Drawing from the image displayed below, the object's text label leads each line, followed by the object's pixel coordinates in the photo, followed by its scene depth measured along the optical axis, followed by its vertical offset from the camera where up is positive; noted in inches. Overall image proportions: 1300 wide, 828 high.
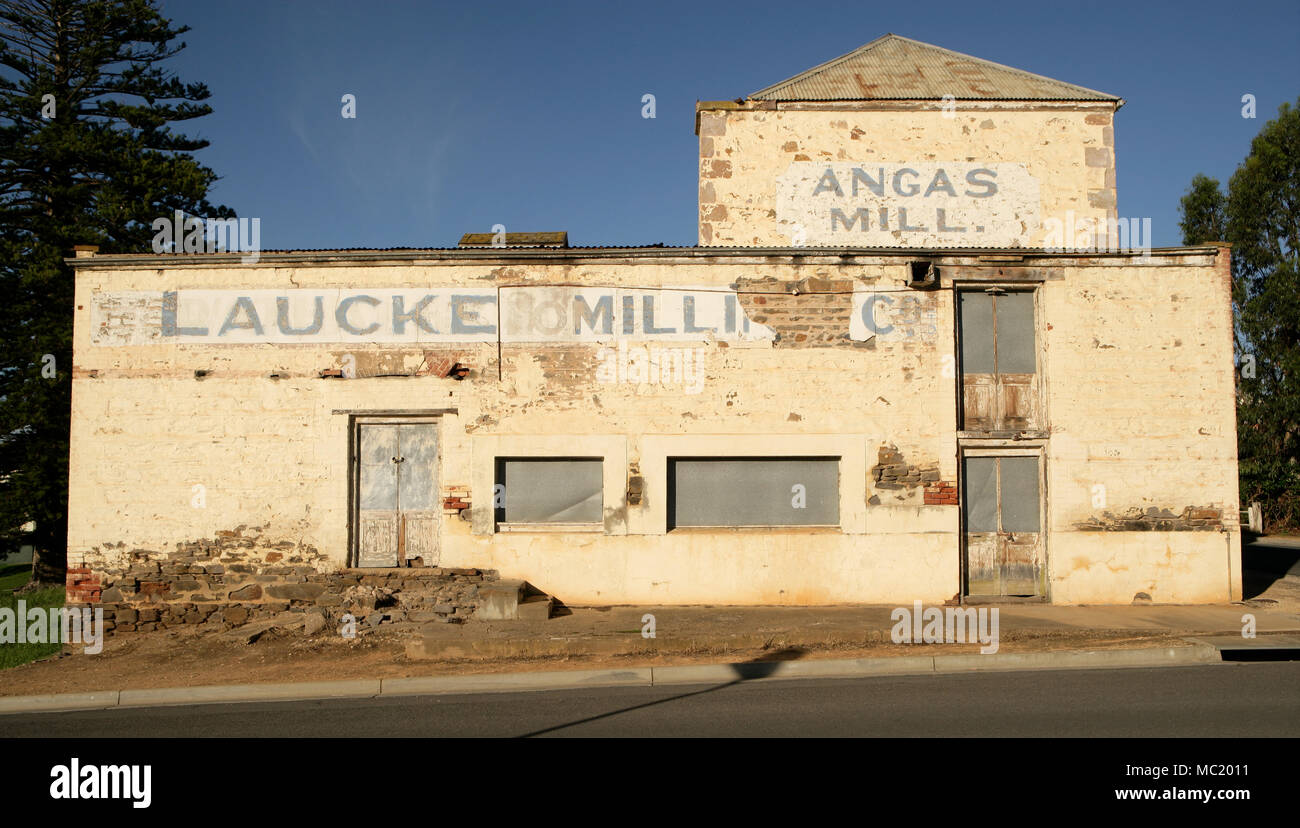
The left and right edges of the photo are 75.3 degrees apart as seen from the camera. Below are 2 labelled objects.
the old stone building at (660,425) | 490.3 +15.9
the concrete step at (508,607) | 452.4 -83.0
